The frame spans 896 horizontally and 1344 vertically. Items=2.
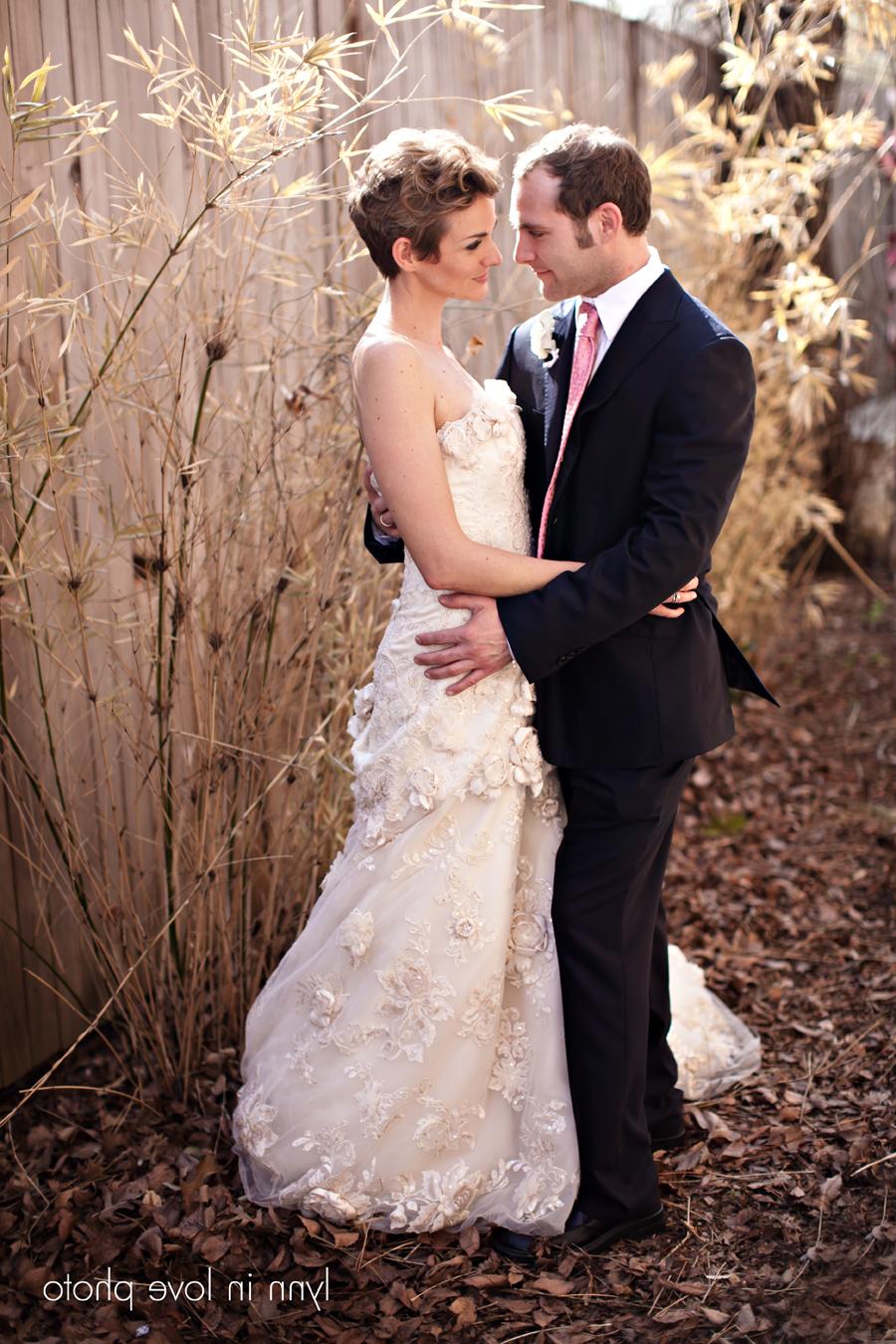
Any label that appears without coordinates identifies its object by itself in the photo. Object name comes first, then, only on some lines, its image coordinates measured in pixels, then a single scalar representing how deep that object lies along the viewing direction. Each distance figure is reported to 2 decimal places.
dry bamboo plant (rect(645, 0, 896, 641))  3.57
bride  2.26
